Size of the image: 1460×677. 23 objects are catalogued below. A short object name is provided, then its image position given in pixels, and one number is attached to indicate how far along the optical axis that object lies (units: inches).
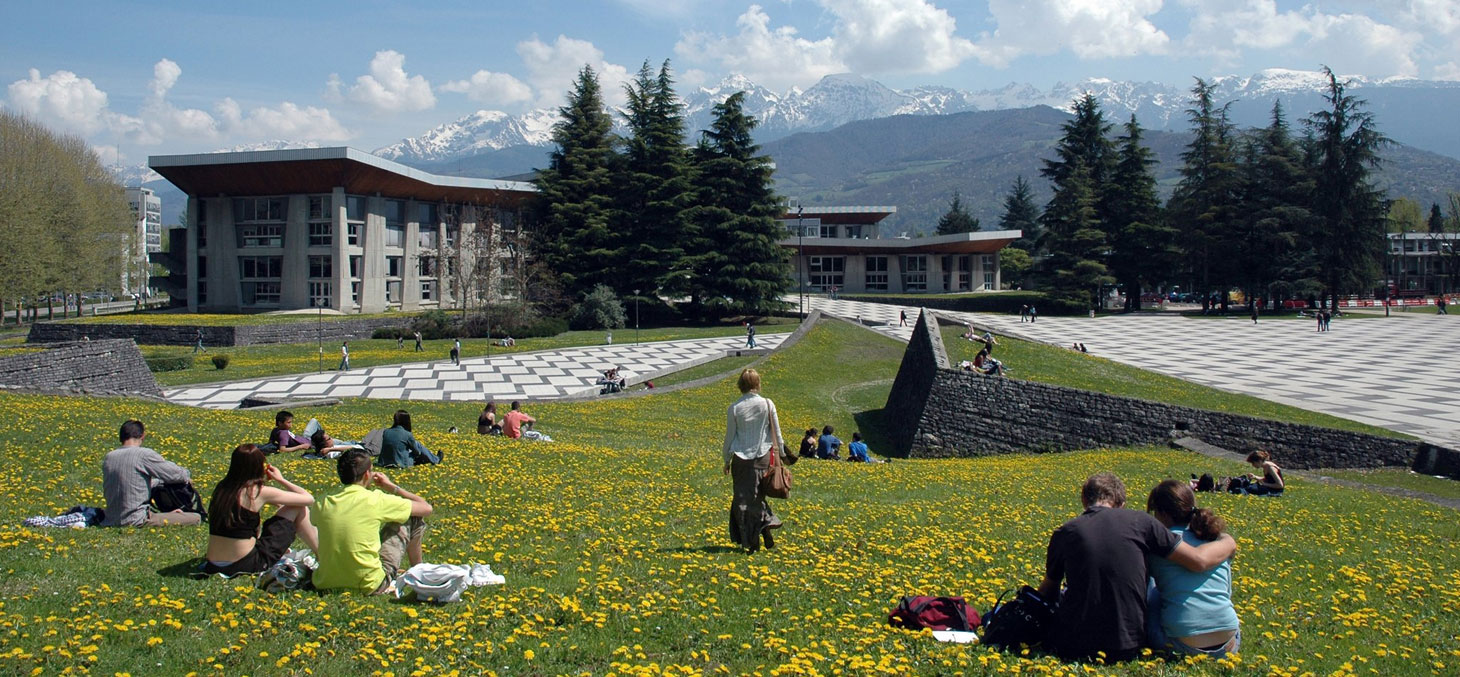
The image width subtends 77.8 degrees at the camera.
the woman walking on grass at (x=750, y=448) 341.7
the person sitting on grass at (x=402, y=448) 542.6
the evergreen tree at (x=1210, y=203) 3292.3
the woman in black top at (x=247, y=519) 289.7
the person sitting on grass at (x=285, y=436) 599.8
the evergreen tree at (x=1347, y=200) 3193.9
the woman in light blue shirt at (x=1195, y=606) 244.5
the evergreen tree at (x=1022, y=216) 5201.8
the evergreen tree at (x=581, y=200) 2618.1
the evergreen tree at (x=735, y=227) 2532.0
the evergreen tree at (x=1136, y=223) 3353.8
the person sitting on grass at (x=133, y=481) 359.6
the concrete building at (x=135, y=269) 3697.6
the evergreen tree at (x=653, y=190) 2600.9
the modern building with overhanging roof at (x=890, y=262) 3937.0
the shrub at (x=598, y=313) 2503.7
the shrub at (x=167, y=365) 1669.5
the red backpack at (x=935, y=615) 267.0
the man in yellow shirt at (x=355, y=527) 277.0
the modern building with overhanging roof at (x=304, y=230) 2736.2
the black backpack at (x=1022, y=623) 251.6
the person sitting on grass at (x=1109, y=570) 236.4
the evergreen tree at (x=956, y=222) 5132.9
